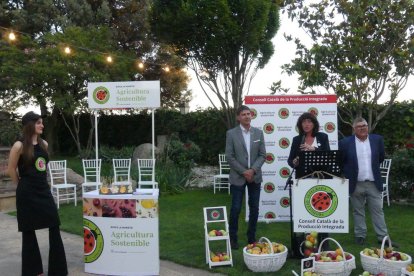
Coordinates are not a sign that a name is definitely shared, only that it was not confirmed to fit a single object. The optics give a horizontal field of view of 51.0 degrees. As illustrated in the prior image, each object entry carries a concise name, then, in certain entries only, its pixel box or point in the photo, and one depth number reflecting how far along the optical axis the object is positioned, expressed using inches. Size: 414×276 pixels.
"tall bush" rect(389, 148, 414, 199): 329.1
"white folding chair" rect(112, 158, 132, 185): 412.2
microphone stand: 193.3
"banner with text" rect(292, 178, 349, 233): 175.9
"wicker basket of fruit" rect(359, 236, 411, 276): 153.5
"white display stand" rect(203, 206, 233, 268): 184.2
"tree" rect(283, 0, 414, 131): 313.3
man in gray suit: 204.2
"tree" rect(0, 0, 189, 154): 541.3
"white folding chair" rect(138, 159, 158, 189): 386.0
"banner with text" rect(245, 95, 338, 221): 262.2
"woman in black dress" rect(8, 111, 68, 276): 164.2
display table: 170.1
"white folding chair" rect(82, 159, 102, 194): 350.3
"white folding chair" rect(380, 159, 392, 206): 323.0
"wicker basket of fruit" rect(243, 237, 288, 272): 169.4
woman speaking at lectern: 197.9
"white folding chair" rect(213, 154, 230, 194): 401.3
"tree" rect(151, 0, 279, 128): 450.6
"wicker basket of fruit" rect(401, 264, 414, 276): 138.7
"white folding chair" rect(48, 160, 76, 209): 345.7
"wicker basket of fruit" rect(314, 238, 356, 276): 155.2
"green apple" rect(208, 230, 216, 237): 188.5
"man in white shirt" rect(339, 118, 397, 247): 209.9
